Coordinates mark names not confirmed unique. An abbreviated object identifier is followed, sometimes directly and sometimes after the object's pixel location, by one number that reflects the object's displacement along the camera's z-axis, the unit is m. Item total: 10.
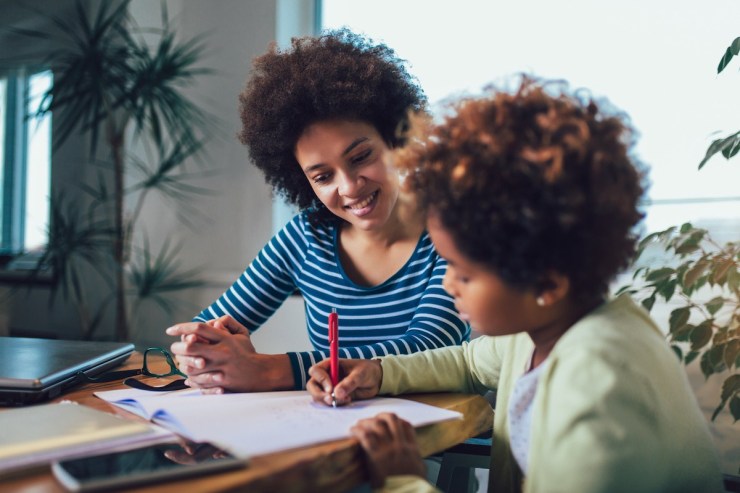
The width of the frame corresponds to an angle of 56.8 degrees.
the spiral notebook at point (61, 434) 0.67
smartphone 0.59
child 0.68
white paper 0.75
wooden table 0.61
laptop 0.94
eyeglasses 1.05
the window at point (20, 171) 3.76
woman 1.42
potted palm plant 2.84
